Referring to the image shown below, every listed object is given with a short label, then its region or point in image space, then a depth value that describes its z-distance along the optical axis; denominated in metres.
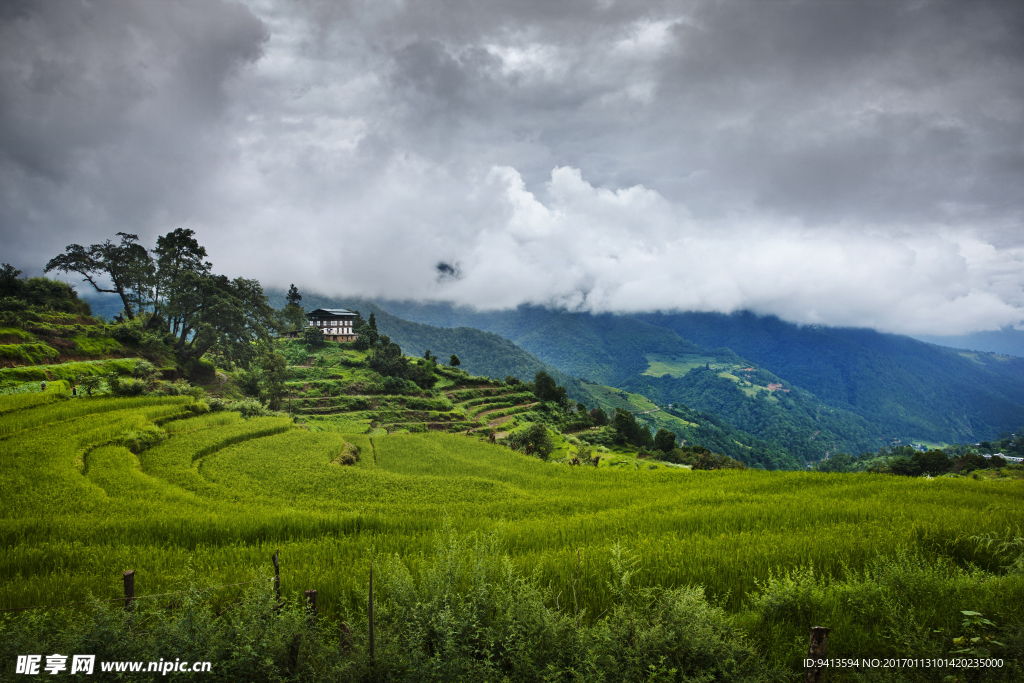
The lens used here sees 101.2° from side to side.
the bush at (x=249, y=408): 36.31
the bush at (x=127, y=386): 29.48
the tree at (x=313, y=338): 89.26
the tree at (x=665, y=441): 65.00
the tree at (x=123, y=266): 45.94
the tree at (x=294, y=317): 94.50
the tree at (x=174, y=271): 47.12
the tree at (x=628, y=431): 64.25
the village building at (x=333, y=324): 102.75
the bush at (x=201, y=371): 50.56
